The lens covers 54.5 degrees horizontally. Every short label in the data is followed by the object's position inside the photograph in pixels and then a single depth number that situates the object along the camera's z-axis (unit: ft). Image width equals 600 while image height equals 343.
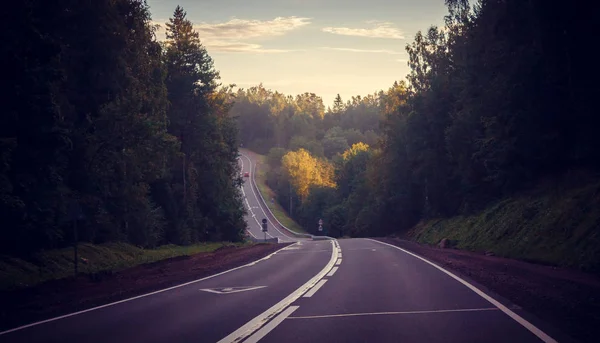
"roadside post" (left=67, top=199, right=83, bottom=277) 63.72
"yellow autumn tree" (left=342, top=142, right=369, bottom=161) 368.01
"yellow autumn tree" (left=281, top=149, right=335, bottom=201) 446.19
